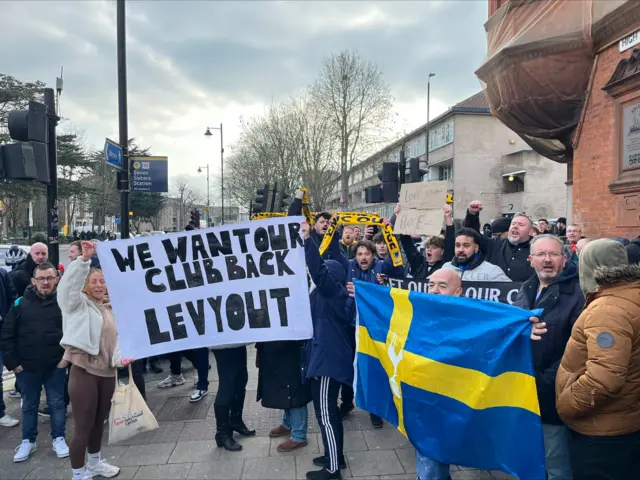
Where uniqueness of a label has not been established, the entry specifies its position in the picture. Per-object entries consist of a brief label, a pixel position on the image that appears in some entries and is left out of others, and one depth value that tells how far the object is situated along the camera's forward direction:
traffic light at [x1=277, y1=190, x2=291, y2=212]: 15.40
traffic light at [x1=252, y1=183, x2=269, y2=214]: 15.24
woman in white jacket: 3.50
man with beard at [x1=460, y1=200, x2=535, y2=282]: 4.95
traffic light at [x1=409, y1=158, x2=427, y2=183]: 9.84
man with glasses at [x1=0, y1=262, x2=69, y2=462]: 4.10
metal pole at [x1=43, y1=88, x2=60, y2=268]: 5.59
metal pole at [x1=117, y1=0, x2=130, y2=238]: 7.55
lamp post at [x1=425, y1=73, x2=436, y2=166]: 32.00
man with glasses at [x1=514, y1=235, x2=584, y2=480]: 2.68
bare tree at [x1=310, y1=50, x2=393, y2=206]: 29.06
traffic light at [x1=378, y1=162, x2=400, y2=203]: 9.89
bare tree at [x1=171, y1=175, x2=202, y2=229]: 64.38
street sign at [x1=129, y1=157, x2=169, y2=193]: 8.31
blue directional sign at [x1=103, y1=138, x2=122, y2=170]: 7.02
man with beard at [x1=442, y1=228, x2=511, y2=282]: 4.24
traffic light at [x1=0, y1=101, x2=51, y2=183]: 5.18
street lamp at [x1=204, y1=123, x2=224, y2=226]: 39.45
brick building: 8.38
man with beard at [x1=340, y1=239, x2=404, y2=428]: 4.67
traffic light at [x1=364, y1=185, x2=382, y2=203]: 10.27
